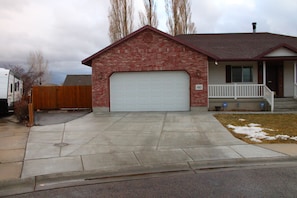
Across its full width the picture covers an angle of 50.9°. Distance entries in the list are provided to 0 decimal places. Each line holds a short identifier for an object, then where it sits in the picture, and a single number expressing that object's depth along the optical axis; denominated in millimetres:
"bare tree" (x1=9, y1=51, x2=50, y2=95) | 44209
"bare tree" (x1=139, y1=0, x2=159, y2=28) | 34312
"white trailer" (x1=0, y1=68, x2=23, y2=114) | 20328
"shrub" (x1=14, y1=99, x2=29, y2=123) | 15953
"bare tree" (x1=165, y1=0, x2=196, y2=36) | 33781
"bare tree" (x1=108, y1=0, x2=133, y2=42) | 33250
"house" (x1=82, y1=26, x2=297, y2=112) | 19078
